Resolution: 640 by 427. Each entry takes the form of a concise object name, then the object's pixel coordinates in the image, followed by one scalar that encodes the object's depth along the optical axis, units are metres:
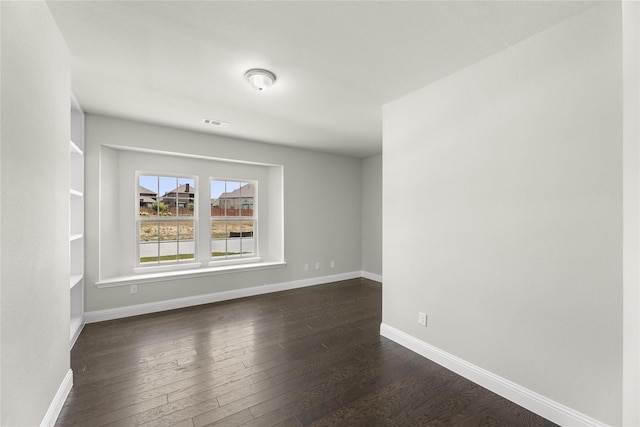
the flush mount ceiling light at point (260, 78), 2.31
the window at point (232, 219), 4.56
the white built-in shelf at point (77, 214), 3.16
